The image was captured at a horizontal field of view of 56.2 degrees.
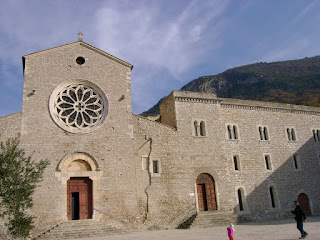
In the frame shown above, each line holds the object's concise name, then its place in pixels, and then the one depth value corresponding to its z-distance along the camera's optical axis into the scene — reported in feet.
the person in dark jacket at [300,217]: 38.86
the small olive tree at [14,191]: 41.29
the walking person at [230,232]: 33.35
